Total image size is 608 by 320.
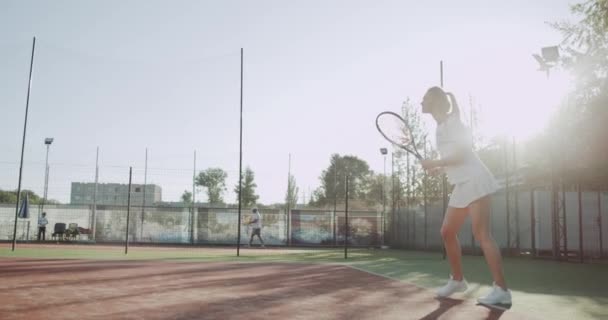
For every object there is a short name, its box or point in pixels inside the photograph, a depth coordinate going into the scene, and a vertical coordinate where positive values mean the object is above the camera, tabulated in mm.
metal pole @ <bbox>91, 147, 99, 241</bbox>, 24062 -168
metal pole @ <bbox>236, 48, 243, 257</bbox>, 14008 +1748
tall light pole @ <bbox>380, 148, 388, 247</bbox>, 24719 +438
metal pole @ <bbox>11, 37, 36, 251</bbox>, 13859 +1823
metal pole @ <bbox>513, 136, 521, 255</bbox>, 13832 +567
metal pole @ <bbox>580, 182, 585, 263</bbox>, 11446 -347
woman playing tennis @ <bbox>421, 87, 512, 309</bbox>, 4301 +309
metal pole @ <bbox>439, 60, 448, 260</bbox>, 13211 +850
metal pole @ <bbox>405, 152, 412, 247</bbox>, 22078 +1398
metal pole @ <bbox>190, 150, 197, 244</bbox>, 24438 -76
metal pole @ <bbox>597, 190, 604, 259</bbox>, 13039 +322
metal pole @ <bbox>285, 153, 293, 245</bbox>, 25078 -275
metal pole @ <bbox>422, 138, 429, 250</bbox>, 20214 +39
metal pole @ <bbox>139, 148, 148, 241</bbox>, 24406 -310
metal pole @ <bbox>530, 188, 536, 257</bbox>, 13673 +109
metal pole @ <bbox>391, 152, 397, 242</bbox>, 23041 +17
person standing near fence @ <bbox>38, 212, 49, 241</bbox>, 23219 -428
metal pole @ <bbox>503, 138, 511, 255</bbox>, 13680 +896
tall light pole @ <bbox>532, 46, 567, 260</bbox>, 12513 +922
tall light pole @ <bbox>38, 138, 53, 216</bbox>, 31602 +2770
